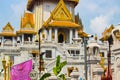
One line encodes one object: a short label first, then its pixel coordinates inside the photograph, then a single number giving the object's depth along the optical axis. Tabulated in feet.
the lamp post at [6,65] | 74.12
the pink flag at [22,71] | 67.05
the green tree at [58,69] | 75.38
